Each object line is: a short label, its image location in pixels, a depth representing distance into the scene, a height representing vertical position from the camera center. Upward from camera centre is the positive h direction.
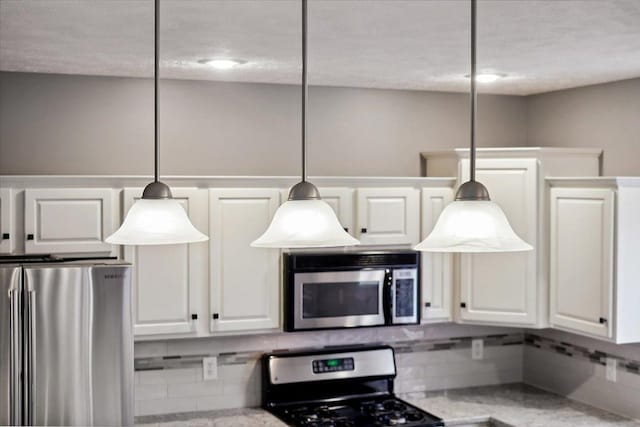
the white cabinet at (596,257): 3.92 -0.27
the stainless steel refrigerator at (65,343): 3.14 -0.55
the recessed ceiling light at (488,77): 4.18 +0.65
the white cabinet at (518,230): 4.37 -0.15
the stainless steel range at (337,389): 4.27 -1.05
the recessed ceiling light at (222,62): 3.71 +0.64
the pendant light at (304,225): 2.17 -0.06
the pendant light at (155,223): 2.21 -0.06
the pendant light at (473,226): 2.16 -0.06
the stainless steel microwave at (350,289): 4.28 -0.46
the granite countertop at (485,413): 4.21 -1.13
